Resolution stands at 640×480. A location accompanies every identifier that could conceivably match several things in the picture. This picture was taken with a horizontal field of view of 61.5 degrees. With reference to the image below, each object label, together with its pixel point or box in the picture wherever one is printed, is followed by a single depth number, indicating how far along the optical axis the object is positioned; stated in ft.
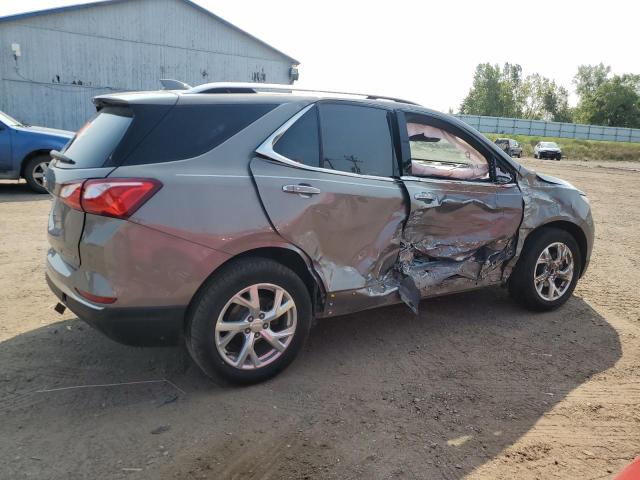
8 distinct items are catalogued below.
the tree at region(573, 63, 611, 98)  360.48
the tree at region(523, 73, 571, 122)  352.08
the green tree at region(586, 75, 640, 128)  286.25
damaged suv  9.64
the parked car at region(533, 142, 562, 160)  144.97
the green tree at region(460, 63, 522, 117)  349.41
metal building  61.16
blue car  32.14
